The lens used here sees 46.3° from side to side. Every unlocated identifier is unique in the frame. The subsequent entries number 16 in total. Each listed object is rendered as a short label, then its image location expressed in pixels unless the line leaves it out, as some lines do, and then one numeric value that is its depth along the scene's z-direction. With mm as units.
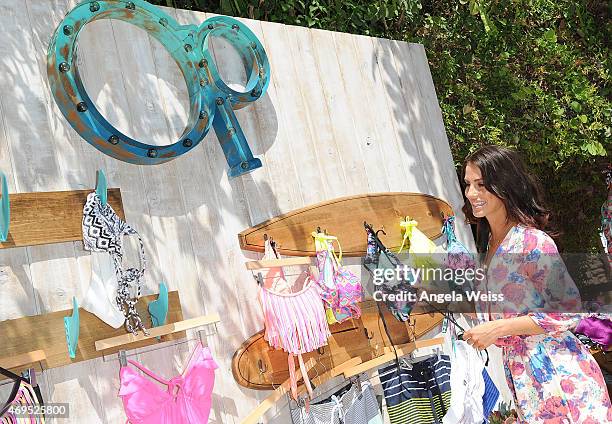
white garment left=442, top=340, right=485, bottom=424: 2508
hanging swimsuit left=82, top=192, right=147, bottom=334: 2078
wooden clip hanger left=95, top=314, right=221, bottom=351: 2002
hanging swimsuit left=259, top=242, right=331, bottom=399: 2393
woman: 2287
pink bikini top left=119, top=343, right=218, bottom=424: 1964
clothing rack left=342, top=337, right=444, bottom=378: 2607
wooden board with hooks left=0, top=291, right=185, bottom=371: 1916
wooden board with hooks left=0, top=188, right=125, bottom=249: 1990
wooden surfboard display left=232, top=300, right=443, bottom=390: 2424
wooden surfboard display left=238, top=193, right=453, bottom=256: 2602
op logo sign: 2139
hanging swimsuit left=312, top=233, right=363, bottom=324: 2578
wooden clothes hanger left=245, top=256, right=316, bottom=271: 2432
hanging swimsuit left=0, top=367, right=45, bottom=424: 1740
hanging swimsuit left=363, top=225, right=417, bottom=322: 2717
